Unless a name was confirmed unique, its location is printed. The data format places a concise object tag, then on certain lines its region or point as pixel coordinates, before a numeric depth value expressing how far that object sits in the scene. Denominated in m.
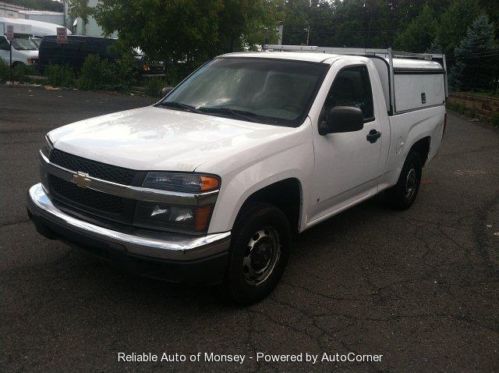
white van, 23.38
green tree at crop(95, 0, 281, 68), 15.42
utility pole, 79.19
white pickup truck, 3.32
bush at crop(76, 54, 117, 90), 19.61
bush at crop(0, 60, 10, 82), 19.88
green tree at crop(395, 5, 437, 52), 42.22
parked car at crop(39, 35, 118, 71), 21.89
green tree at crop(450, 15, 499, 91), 24.17
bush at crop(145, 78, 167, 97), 18.89
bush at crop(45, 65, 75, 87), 19.89
